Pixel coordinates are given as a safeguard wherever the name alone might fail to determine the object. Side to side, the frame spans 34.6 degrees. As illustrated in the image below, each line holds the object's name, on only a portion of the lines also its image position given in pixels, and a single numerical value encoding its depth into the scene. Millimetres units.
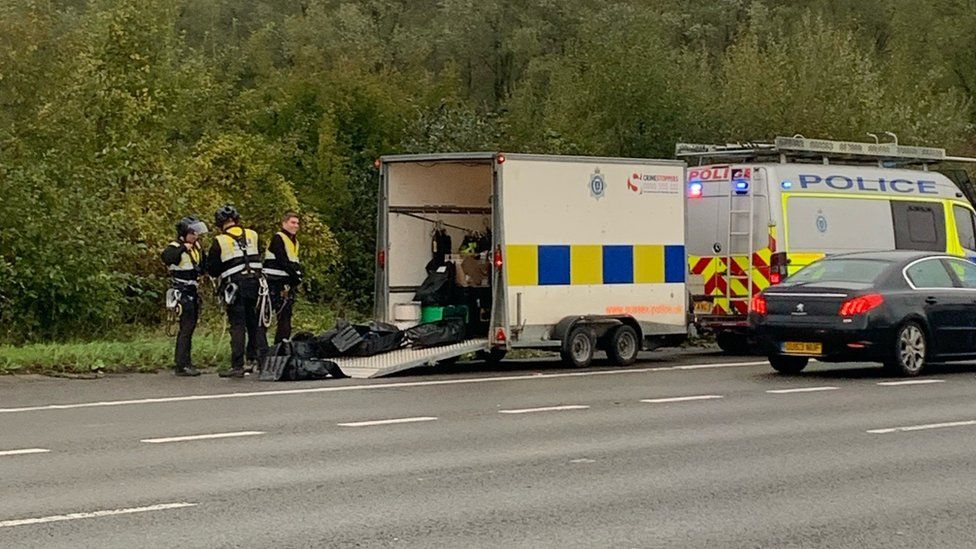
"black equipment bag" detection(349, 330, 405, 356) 17484
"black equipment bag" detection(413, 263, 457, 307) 18469
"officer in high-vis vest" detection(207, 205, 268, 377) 17234
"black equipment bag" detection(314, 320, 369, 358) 17234
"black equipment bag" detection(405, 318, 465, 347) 17703
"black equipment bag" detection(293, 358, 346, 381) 16656
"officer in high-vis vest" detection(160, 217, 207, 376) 17078
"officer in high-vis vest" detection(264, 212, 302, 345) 17797
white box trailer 17438
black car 16922
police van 20875
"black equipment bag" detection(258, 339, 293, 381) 16625
